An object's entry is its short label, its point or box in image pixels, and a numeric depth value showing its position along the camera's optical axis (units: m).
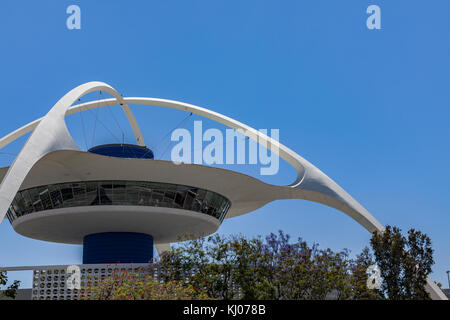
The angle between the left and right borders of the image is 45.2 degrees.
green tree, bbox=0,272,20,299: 30.23
